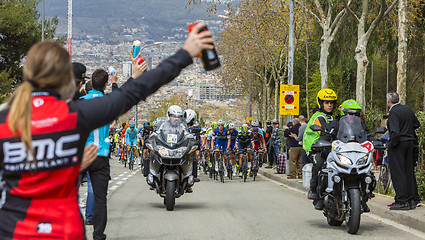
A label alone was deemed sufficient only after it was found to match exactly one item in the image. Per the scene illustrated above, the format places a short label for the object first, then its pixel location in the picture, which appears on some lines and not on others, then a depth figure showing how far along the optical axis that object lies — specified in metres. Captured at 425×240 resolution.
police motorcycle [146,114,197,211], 12.62
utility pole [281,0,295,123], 29.84
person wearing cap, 7.54
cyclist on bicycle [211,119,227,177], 23.83
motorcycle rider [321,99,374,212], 10.13
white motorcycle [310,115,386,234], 9.51
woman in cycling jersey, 3.16
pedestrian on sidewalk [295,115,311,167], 12.14
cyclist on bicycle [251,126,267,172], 24.33
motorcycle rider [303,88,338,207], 10.52
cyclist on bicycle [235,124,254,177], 23.75
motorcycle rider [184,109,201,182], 18.95
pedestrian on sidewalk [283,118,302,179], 21.55
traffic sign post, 27.56
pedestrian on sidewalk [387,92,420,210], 11.97
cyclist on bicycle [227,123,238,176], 23.56
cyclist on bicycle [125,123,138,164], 29.72
